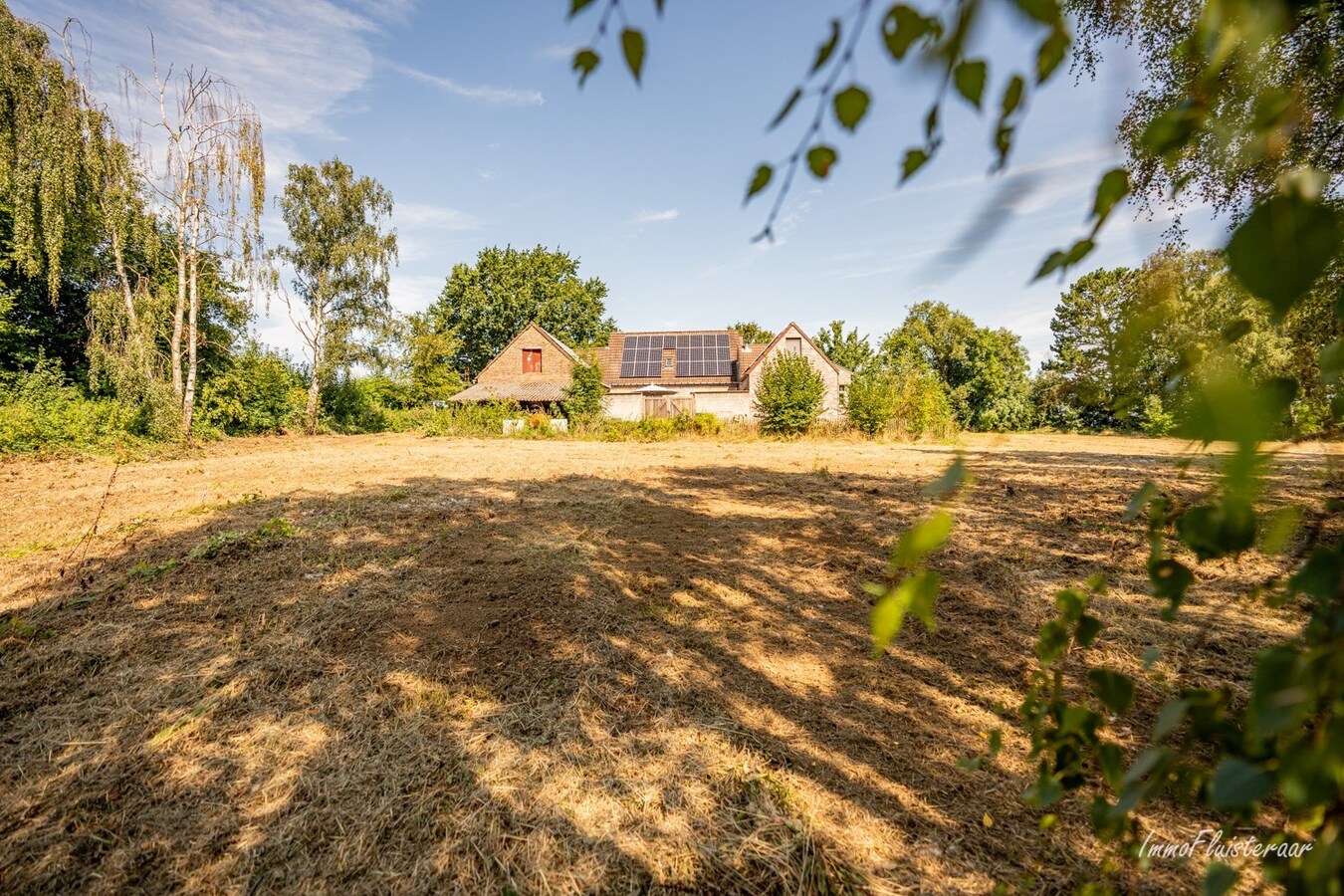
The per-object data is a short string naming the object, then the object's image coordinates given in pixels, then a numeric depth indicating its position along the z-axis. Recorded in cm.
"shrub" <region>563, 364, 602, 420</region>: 2309
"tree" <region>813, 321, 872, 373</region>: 3828
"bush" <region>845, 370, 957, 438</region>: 1898
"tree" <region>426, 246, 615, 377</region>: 4094
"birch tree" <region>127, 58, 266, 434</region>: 1475
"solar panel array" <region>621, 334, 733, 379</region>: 3055
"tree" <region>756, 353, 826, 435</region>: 2019
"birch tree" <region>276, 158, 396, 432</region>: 2294
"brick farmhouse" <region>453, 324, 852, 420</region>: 2733
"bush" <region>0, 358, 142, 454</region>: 1244
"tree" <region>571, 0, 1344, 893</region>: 46
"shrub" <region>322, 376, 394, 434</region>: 2581
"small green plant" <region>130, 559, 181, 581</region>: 437
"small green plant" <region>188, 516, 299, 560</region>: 476
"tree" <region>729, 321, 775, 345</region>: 5744
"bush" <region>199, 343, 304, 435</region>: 1907
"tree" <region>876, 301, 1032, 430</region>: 3369
